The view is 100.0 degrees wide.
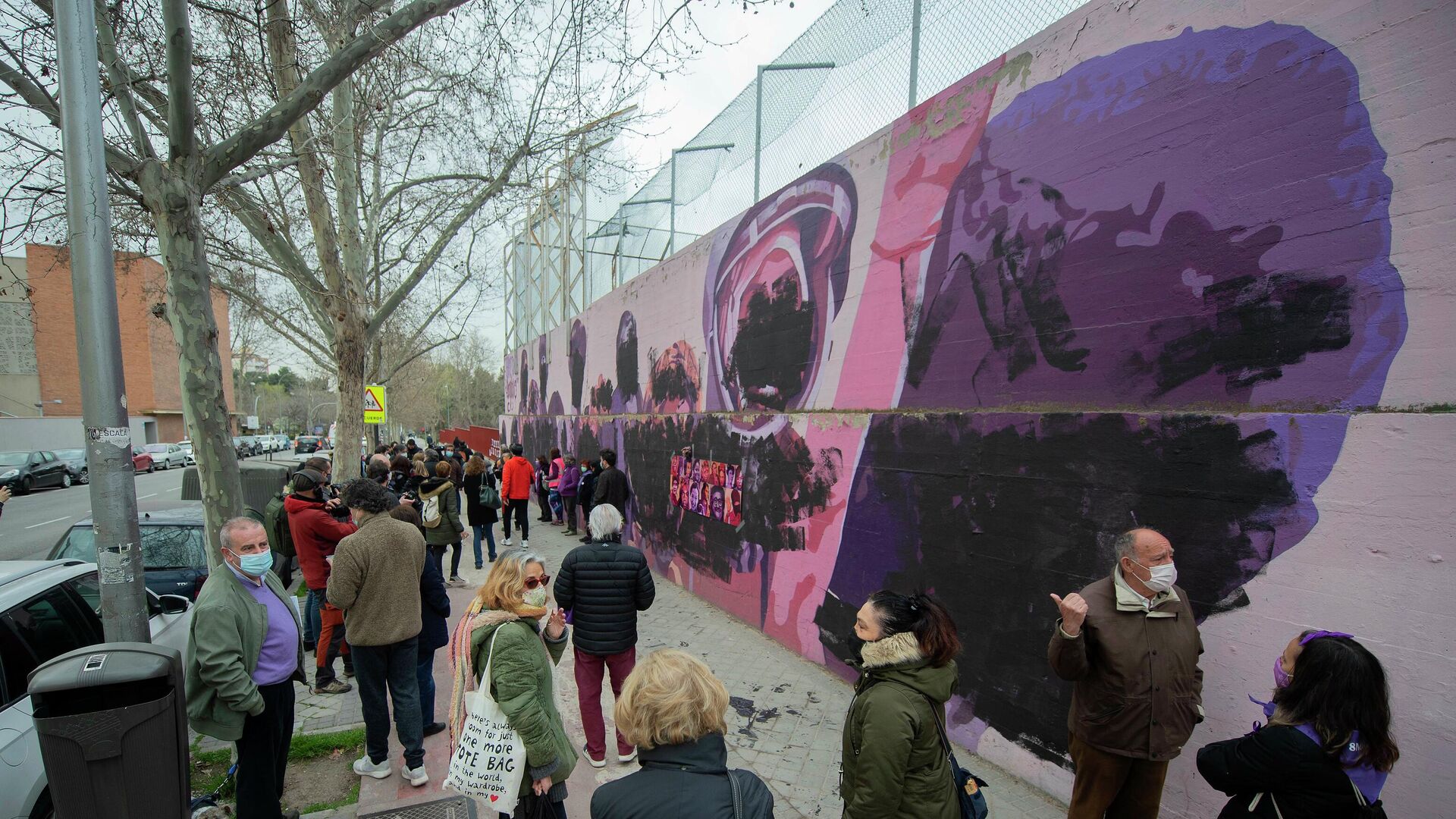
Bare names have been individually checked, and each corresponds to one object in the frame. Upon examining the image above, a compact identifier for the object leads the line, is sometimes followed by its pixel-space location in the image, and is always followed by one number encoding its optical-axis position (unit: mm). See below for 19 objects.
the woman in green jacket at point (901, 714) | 2035
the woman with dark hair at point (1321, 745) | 1814
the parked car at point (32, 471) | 19375
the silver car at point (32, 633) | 2672
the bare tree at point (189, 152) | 3957
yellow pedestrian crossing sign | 14352
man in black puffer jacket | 3760
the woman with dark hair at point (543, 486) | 13055
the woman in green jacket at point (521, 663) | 2492
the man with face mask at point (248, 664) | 2801
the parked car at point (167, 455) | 30609
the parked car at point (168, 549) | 5324
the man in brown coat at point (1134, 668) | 2514
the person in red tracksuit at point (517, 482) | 10102
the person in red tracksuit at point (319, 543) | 4879
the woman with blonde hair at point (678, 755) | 1636
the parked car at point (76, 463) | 22891
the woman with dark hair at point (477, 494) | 8328
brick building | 33812
